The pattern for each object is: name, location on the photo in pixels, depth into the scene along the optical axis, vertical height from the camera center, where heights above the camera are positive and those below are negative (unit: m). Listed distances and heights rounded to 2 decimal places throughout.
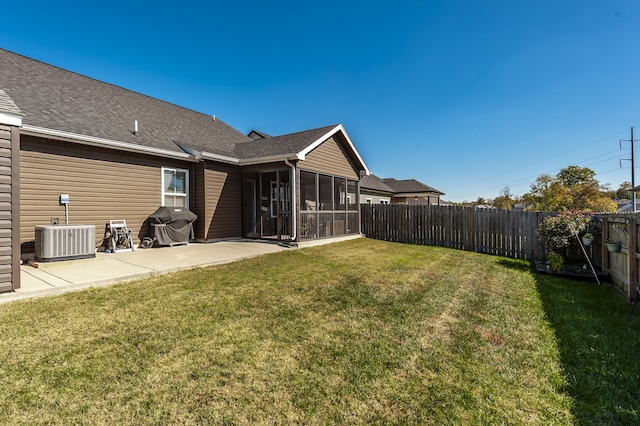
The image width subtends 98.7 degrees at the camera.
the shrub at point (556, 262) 6.27 -1.15
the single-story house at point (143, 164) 6.39 +1.52
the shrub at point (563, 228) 6.52 -0.41
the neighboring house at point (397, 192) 21.77 +1.90
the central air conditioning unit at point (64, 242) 5.79 -0.62
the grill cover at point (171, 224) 8.27 -0.34
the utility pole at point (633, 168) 28.06 +4.38
